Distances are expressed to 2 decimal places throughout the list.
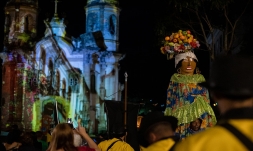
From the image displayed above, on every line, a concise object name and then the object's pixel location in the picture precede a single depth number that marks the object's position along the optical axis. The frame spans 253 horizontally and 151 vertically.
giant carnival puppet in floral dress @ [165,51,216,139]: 8.53
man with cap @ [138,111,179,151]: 3.99
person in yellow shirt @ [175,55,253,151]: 2.63
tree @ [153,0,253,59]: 20.50
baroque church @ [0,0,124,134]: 42.19
